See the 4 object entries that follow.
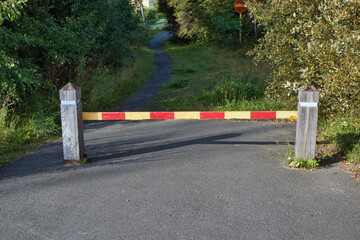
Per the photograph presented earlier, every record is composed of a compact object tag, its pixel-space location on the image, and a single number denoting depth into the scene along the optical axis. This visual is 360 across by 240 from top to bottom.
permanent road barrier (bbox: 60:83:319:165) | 5.50
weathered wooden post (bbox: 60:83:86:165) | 5.80
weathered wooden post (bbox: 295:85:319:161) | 5.45
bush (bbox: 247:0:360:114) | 6.19
